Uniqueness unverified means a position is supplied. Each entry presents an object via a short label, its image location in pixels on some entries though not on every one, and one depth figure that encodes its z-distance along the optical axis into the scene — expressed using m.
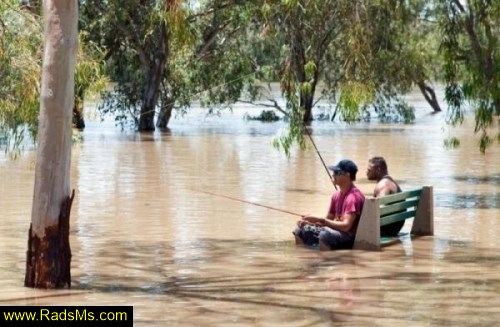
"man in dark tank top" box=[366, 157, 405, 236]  13.46
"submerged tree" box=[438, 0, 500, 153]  18.14
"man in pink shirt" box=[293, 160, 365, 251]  12.45
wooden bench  12.38
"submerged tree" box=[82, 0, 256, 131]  40.26
